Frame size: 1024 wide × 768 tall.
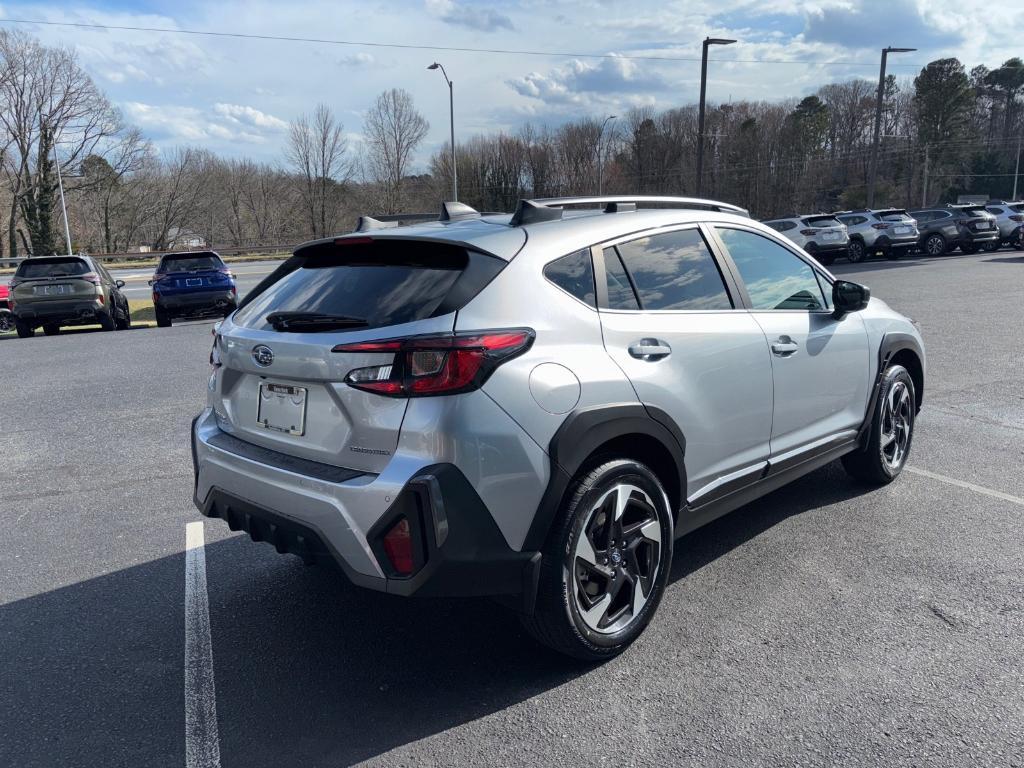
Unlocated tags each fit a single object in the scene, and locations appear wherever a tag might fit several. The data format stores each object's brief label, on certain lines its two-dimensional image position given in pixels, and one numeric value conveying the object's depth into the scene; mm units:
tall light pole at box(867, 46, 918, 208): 34562
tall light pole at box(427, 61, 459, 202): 35750
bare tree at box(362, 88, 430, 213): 61219
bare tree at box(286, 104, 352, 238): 63188
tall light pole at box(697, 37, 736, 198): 30455
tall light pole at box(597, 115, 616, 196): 70469
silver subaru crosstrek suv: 2594
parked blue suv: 15805
